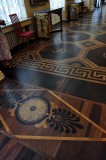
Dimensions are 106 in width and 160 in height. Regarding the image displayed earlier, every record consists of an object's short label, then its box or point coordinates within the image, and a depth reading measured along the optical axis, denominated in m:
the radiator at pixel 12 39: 3.89
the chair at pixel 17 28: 3.74
